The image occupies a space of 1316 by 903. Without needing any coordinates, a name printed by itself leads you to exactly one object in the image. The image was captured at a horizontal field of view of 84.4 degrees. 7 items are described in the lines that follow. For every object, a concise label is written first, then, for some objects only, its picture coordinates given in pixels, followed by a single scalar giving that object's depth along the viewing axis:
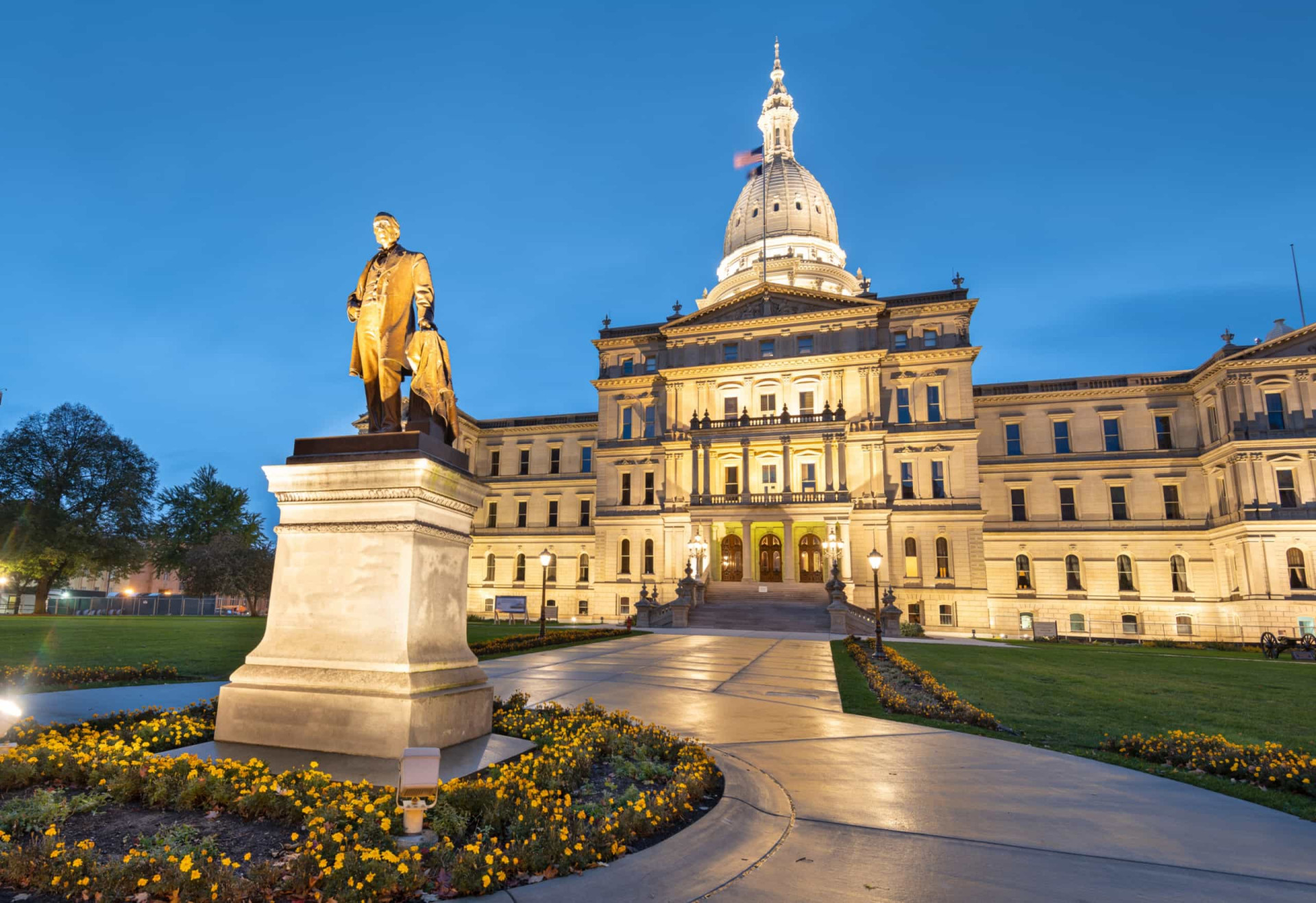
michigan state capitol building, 46.28
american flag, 60.09
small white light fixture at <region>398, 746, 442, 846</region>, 4.34
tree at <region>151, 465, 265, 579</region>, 67.19
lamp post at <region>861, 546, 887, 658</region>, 22.25
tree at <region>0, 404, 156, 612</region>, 50.31
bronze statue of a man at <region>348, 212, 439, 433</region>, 7.36
